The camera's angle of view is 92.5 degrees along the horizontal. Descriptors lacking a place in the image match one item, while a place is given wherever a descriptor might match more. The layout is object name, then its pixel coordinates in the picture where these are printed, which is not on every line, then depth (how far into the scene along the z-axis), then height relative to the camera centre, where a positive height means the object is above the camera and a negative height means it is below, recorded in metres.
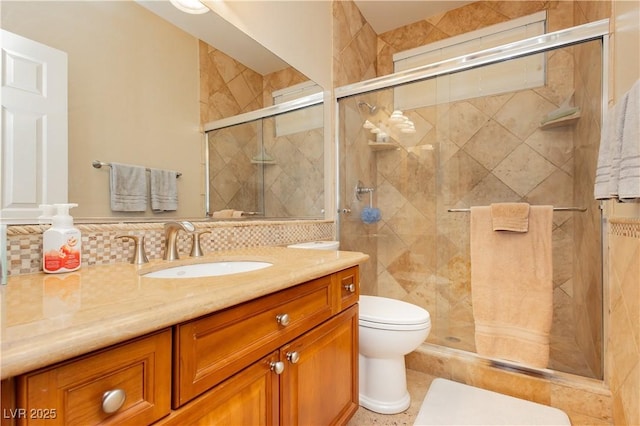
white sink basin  0.98 -0.20
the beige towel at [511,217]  1.58 -0.02
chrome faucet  1.03 -0.10
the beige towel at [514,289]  1.53 -0.40
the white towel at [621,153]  0.93 +0.20
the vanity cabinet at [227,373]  0.41 -0.30
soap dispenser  0.76 -0.09
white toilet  1.36 -0.62
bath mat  1.34 -0.91
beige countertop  0.37 -0.16
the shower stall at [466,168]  1.68 +0.31
